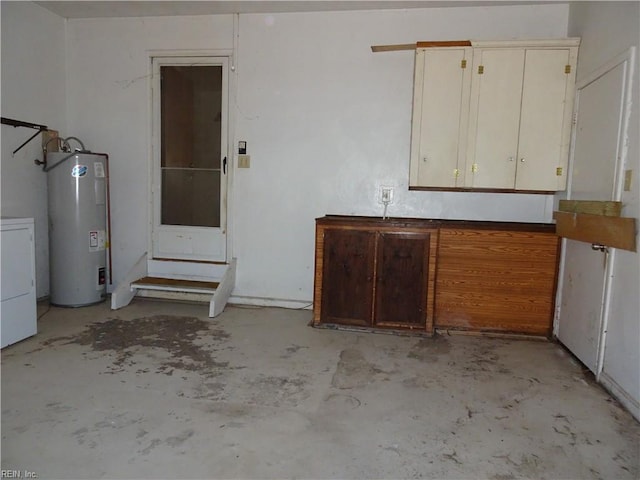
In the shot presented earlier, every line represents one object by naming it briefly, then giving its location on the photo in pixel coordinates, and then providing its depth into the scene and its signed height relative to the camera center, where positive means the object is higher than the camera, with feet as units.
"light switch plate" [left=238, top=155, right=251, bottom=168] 14.21 +1.00
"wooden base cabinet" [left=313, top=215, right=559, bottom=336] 11.51 -2.03
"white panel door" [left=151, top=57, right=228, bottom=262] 14.39 +1.05
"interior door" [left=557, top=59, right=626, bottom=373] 9.11 +0.31
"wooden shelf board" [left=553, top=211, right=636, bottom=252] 7.95 -0.50
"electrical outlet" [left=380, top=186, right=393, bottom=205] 13.55 +0.06
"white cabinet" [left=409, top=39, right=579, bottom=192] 11.68 +2.36
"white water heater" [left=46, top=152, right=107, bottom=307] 13.21 -1.21
